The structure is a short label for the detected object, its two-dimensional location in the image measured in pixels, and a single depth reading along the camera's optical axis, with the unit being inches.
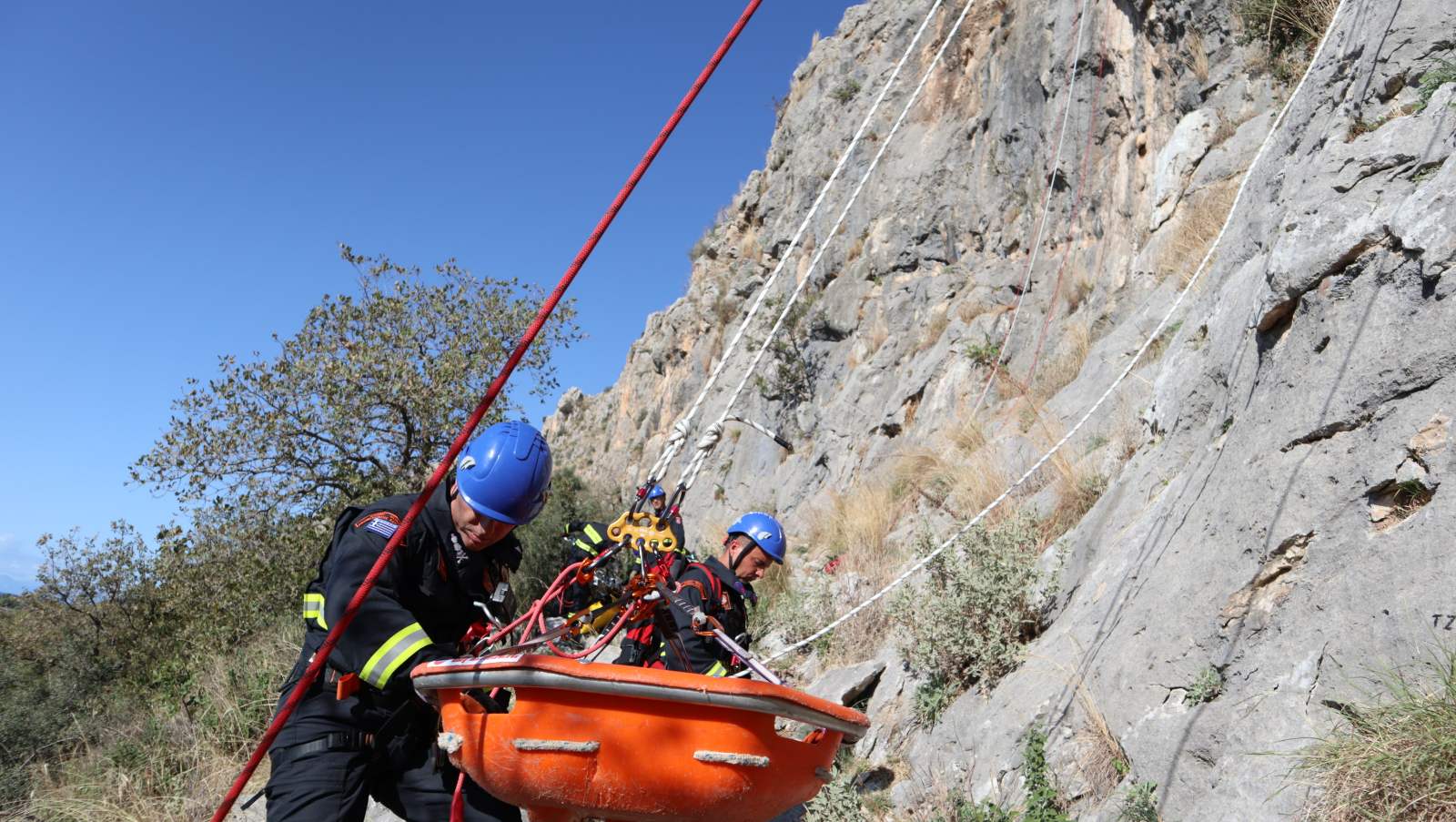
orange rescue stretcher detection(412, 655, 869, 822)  88.3
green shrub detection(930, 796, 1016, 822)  139.3
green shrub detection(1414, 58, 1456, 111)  156.3
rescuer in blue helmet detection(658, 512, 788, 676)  177.6
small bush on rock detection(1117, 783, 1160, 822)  118.3
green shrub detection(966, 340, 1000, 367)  477.7
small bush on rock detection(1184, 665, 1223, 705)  124.3
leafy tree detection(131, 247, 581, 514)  451.2
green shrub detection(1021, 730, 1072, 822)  133.0
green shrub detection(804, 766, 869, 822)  165.8
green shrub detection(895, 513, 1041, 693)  186.2
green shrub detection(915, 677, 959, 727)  187.8
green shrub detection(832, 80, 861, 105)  885.8
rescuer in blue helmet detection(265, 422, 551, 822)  118.2
